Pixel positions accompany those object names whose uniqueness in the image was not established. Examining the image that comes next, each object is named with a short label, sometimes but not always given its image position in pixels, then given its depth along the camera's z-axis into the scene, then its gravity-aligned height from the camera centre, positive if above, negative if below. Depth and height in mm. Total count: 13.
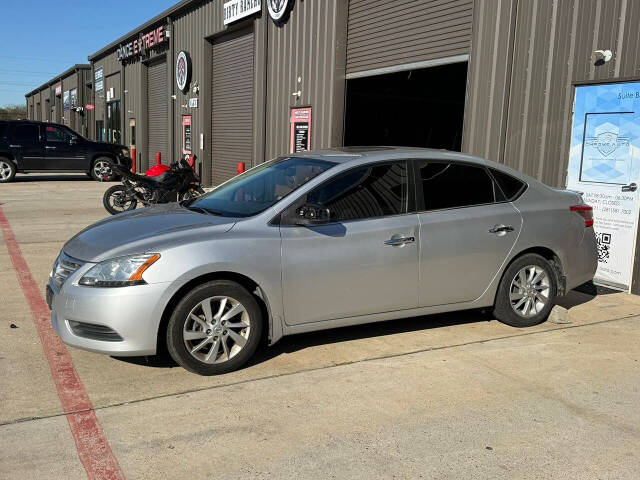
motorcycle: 12586 -933
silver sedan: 4199 -795
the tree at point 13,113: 83312 +3188
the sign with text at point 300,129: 13195 +405
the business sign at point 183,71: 19922 +2299
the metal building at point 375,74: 7594 +1430
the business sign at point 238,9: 15156 +3390
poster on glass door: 6957 -68
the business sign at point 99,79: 33528 +3309
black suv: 19516 -429
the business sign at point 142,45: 22562 +3799
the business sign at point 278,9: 13712 +3052
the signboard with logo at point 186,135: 20317 +270
